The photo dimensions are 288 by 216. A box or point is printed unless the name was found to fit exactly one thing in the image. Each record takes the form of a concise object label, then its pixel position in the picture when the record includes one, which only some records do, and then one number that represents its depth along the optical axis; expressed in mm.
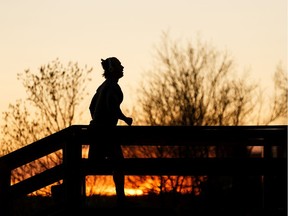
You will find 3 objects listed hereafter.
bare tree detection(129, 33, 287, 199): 56879
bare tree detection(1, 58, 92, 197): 52998
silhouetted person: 14842
